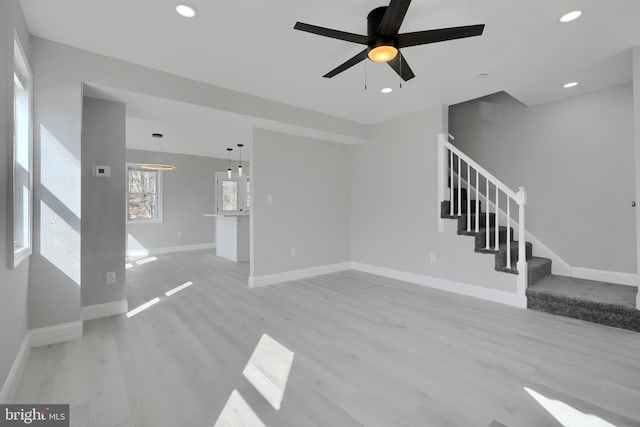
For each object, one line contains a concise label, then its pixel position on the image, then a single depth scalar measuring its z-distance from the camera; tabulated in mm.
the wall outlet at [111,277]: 3229
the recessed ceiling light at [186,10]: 2137
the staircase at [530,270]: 2875
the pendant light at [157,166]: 5793
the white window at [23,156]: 2240
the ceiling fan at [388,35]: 1832
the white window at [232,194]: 8648
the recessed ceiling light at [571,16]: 2179
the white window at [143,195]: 7273
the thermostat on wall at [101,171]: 3127
